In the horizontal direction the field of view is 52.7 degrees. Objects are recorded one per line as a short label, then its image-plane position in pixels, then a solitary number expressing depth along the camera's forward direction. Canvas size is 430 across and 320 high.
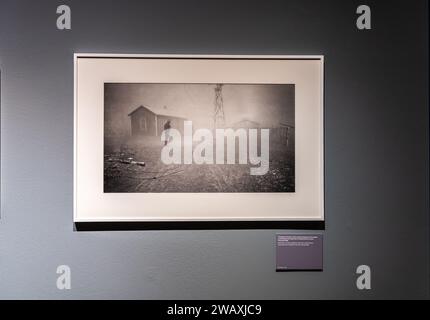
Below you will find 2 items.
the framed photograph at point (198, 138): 1.29
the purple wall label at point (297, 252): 1.31
